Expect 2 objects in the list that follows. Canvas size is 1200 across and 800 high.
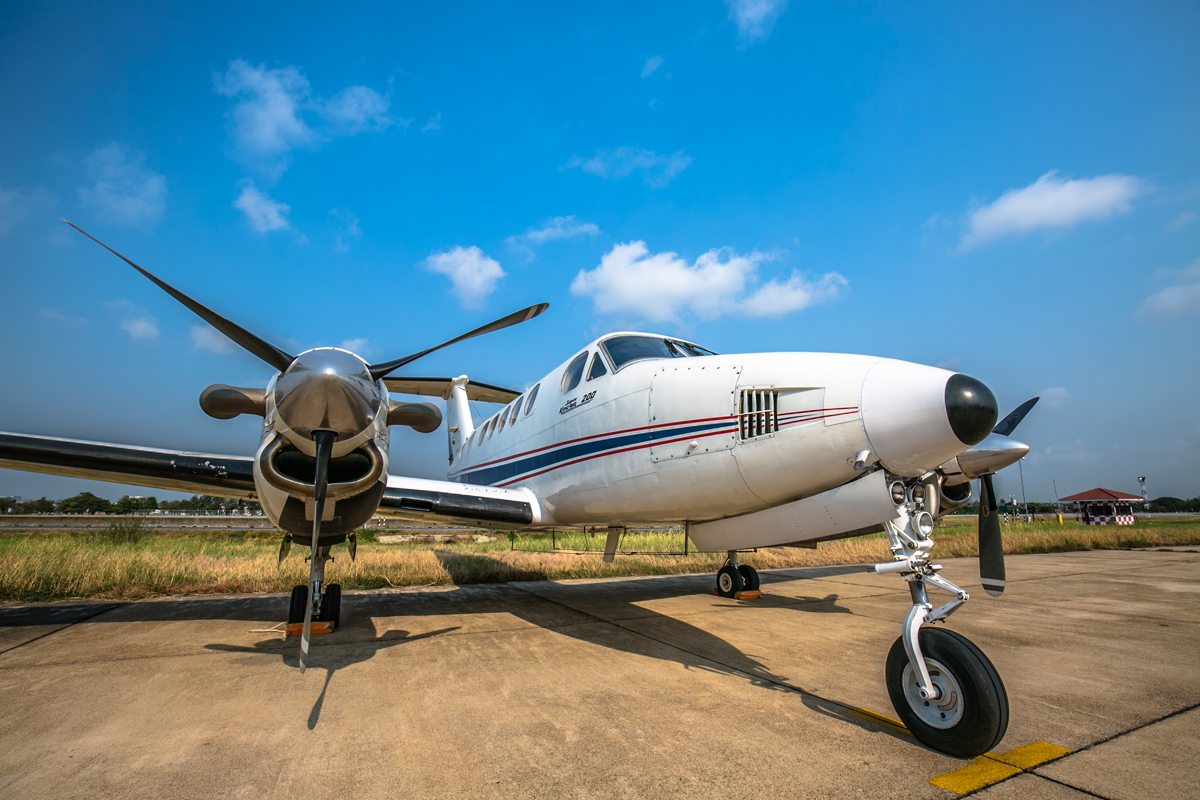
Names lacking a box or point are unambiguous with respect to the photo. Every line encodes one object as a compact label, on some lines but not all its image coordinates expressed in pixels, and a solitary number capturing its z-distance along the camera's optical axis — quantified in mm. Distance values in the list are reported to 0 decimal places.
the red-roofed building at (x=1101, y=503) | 41125
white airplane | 3355
